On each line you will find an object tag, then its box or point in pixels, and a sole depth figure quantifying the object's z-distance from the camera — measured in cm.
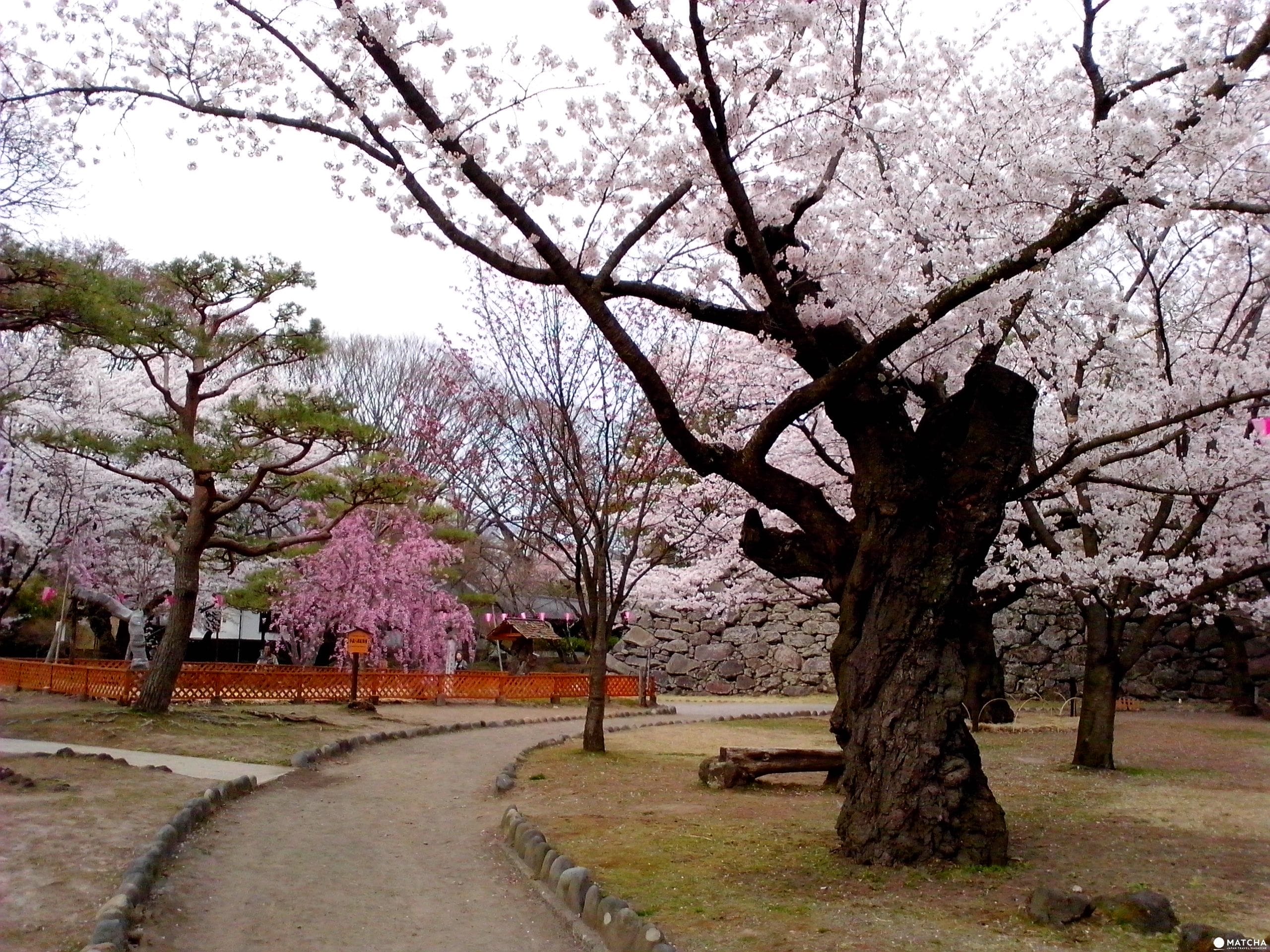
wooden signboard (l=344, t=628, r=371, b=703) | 1719
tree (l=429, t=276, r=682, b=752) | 1320
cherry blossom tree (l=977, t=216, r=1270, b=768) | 968
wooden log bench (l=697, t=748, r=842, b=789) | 964
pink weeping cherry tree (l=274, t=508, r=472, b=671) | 2191
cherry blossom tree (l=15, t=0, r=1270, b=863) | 575
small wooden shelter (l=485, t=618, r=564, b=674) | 2362
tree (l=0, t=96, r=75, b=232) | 758
